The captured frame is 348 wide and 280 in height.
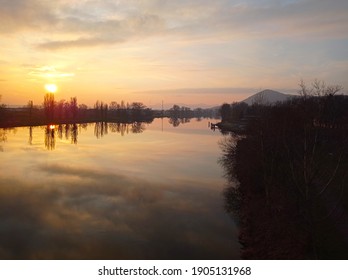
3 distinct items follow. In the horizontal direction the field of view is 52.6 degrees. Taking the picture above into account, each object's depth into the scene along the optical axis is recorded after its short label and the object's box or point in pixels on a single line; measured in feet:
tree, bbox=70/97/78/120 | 444.14
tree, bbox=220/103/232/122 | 501.31
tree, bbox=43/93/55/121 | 387.75
